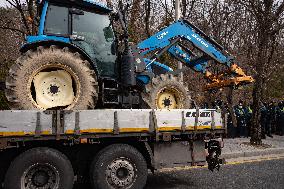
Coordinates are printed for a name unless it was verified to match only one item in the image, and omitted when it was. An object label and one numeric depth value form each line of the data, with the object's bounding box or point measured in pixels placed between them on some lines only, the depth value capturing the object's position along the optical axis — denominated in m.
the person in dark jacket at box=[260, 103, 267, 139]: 16.33
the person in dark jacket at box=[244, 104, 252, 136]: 16.83
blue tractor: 6.27
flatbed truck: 5.50
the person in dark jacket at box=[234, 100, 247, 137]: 16.59
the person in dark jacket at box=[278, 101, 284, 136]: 17.84
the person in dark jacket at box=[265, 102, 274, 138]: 17.18
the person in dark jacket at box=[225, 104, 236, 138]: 16.50
